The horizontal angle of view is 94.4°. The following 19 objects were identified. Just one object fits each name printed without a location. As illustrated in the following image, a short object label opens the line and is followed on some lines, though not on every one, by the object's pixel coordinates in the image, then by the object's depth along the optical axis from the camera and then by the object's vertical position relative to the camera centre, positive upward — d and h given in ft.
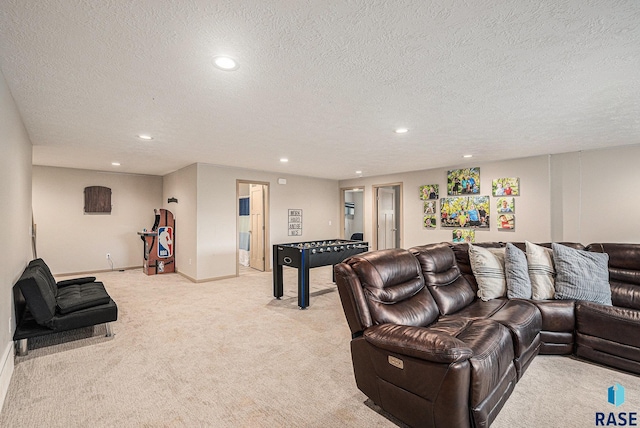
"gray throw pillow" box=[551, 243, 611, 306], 9.30 -2.07
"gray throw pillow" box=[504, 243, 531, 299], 9.78 -2.09
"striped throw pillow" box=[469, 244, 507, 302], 10.04 -2.08
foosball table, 13.83 -2.21
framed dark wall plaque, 22.08 +1.16
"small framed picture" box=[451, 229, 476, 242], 19.22 -1.51
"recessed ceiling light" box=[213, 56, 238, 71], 6.36 +3.35
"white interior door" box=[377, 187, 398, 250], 25.58 -0.54
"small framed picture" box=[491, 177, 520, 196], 17.46 +1.55
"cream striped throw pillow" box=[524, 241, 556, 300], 9.74 -2.04
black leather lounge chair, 8.93 -3.08
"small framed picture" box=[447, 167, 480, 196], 19.03 +2.05
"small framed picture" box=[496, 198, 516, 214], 17.60 +0.42
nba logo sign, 21.62 -1.94
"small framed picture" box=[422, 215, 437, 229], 21.07 -0.66
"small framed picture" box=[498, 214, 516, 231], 17.63 -0.59
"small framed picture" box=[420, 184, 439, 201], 20.97 +1.52
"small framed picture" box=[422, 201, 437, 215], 21.08 +0.41
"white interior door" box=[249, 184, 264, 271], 23.29 -1.06
